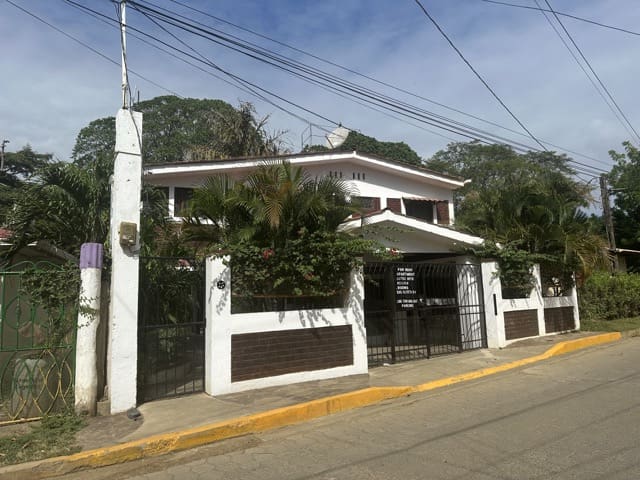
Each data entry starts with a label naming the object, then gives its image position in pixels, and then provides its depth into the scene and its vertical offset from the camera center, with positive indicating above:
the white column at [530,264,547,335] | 12.44 -0.12
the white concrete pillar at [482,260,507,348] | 11.38 -0.23
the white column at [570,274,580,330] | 13.88 -0.37
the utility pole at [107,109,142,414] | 6.44 +0.49
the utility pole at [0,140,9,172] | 32.41 +10.21
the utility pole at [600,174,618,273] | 22.00 +3.91
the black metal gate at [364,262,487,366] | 9.91 -0.25
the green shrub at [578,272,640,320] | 15.73 -0.18
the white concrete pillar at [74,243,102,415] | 6.25 -0.24
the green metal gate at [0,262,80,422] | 6.15 -0.30
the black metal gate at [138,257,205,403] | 7.02 -0.29
